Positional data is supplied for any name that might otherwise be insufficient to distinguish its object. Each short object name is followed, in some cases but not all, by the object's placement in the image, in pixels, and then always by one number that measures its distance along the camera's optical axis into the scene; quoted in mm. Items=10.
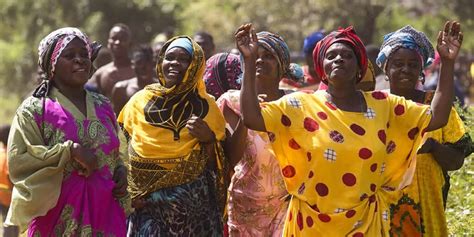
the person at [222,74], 16195
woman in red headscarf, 12521
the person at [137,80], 23320
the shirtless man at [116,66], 25514
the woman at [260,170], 14884
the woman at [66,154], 13338
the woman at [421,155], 14317
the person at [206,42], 22734
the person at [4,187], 21568
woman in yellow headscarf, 14251
